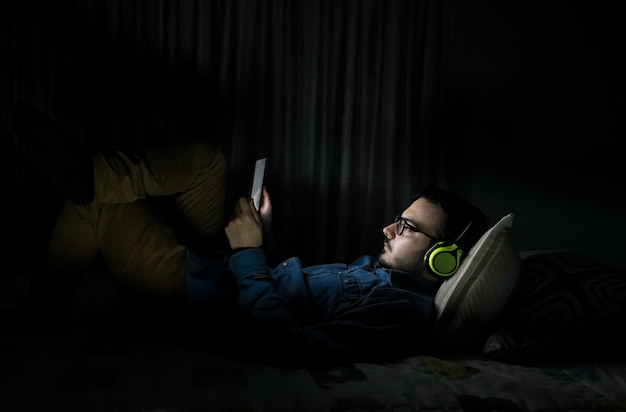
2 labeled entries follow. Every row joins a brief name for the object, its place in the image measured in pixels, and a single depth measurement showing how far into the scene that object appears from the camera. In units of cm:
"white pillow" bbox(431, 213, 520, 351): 126
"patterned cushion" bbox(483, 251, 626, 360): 124
